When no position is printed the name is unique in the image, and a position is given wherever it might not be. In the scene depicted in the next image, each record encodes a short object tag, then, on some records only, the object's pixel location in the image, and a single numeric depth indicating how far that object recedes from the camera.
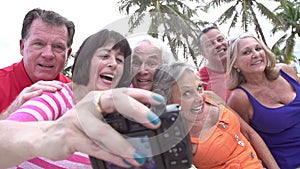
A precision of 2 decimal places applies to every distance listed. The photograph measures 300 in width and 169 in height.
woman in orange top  0.65
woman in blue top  1.70
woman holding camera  0.63
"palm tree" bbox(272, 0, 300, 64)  18.62
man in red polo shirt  1.30
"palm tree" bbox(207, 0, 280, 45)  15.80
